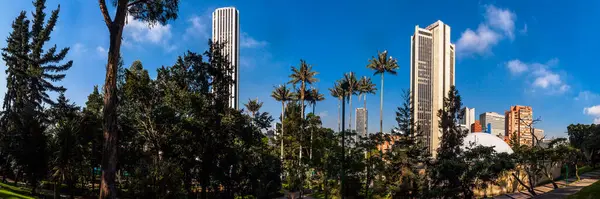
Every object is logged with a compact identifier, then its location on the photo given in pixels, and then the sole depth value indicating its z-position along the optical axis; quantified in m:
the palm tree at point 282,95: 48.50
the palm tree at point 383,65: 44.34
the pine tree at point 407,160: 21.31
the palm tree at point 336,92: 55.41
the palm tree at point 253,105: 43.01
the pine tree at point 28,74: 30.31
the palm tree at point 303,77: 44.22
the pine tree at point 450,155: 20.58
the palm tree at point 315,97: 52.92
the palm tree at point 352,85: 48.53
